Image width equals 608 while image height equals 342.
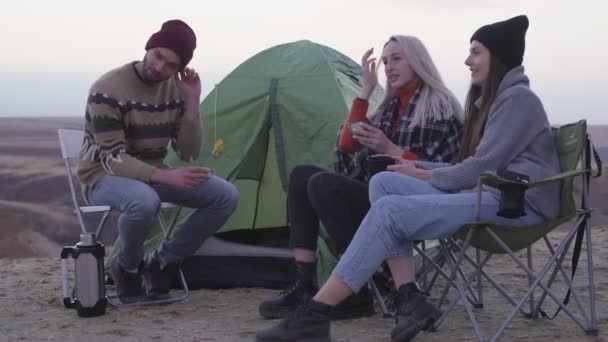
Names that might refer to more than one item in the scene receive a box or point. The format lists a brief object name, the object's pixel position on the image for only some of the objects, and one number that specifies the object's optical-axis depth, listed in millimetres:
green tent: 4457
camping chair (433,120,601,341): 3002
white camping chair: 3951
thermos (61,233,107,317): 3789
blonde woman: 3506
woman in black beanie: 2977
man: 3830
